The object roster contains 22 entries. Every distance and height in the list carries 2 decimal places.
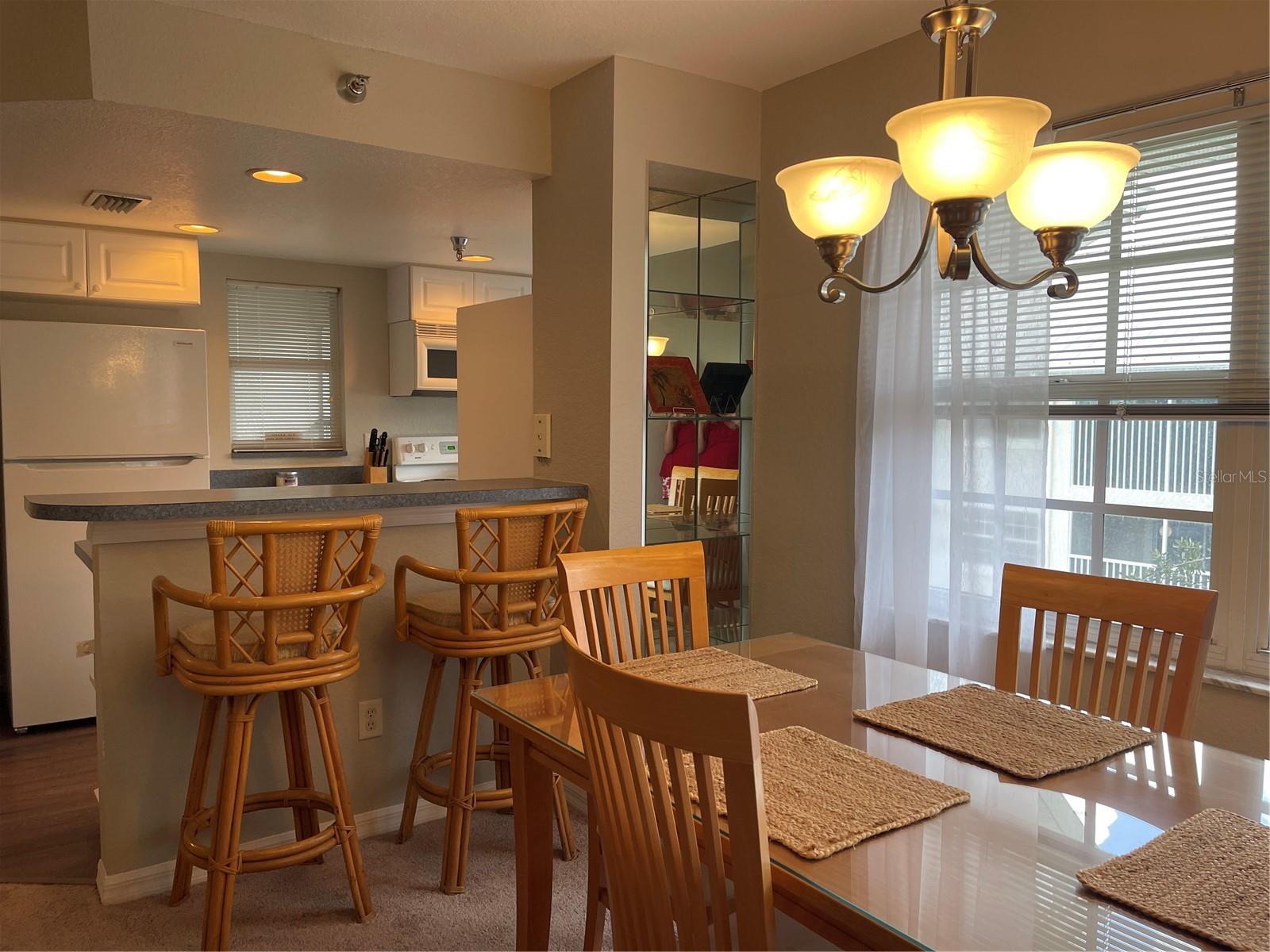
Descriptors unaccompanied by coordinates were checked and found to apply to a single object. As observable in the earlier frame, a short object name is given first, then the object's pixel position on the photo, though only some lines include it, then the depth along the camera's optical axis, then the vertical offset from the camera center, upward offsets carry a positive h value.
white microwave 5.14 +0.39
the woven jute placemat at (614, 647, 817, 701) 1.75 -0.49
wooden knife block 5.33 -0.28
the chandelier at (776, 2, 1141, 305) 1.26 +0.39
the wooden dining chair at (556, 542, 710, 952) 1.95 -0.40
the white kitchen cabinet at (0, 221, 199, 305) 3.82 +0.70
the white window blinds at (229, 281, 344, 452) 5.05 +0.32
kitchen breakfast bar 2.33 -0.63
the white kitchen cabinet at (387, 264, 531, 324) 5.14 +0.79
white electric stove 5.42 -0.20
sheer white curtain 2.42 -0.05
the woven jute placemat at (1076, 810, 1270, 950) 0.95 -0.51
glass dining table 0.96 -0.52
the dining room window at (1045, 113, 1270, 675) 2.03 +0.11
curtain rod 2.00 +0.79
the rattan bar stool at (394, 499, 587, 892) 2.39 -0.54
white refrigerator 3.77 -0.13
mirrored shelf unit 3.08 +0.19
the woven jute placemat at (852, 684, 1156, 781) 1.40 -0.50
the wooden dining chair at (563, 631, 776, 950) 0.96 -0.45
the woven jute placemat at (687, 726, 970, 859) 1.14 -0.50
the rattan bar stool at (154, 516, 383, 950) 2.02 -0.55
